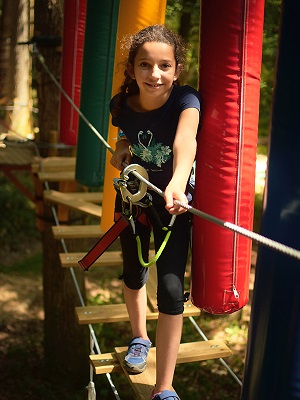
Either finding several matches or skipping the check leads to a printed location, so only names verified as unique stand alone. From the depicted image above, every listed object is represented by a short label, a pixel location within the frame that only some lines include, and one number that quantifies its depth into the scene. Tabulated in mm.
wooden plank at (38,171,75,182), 4090
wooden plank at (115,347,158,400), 2164
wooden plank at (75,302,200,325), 2658
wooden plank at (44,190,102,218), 3725
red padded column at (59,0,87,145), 4004
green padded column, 3398
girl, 1909
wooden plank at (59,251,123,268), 3156
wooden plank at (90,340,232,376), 2395
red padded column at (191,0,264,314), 1864
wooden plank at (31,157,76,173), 4301
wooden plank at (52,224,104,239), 3469
